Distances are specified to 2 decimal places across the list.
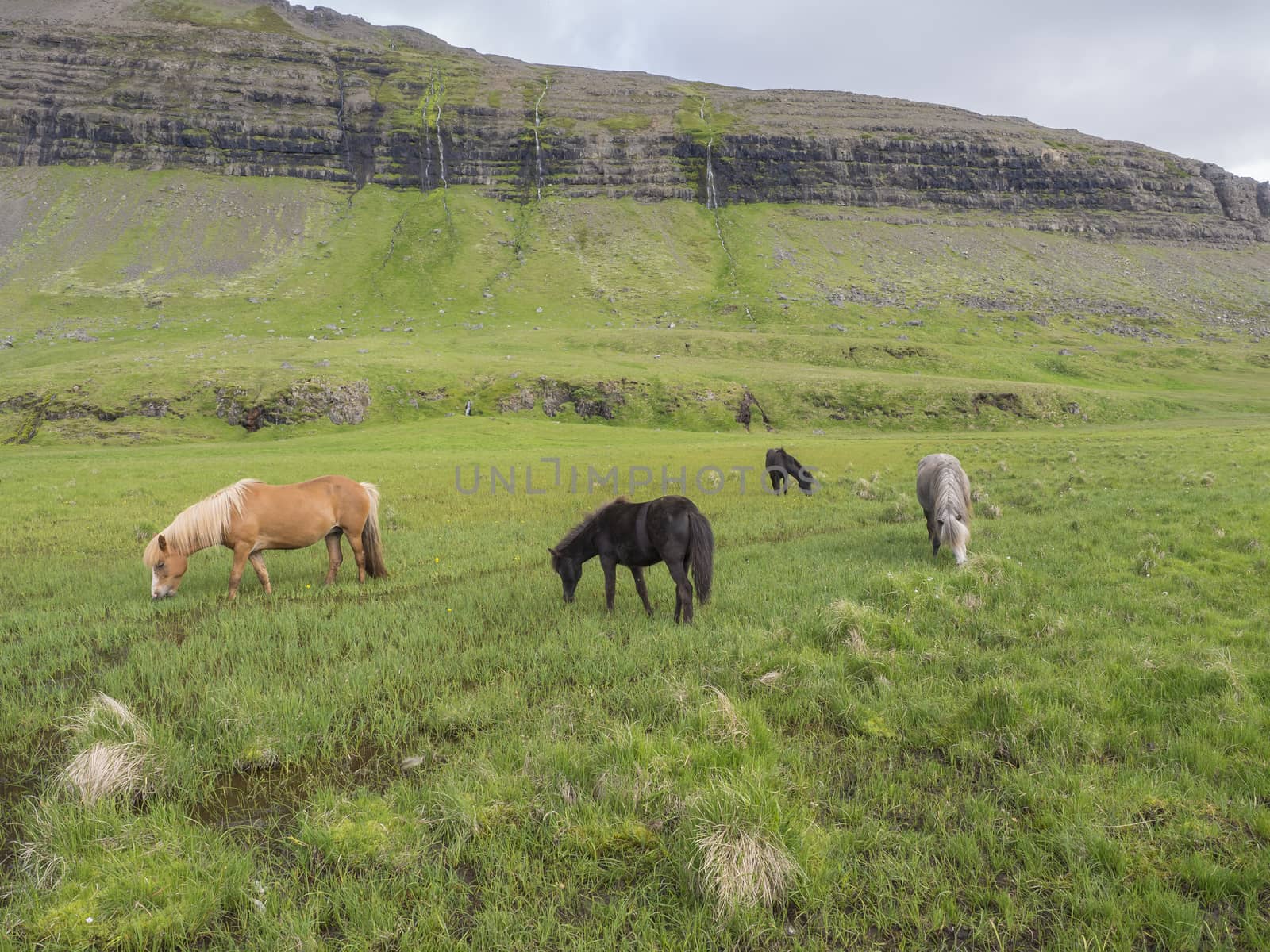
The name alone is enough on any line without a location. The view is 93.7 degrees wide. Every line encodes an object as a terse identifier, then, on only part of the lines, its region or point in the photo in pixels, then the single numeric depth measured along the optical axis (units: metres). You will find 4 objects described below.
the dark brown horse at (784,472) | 21.94
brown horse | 10.17
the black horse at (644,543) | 8.82
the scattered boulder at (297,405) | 45.81
